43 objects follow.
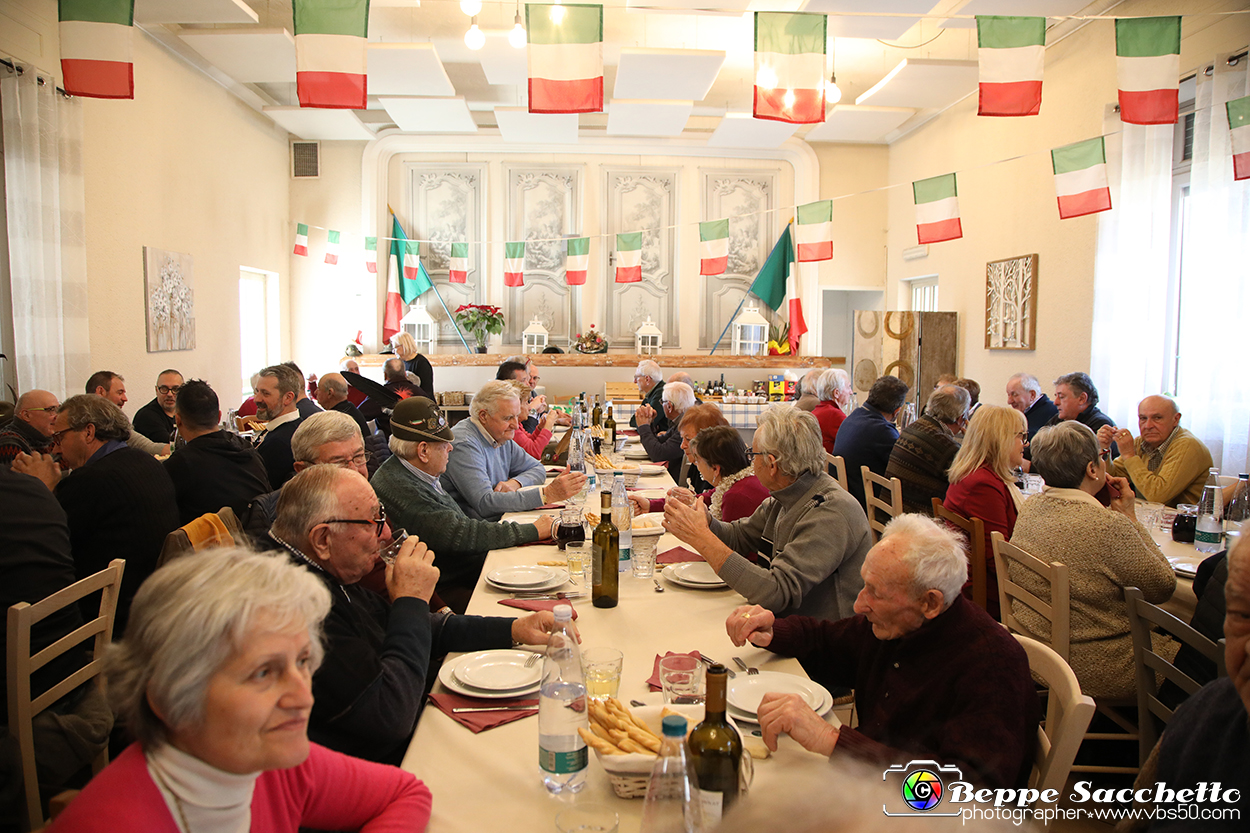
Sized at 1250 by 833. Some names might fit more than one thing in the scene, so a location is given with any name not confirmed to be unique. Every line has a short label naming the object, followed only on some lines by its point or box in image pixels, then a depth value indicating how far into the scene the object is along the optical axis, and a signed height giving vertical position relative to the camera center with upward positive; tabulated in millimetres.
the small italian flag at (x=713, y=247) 9680 +1347
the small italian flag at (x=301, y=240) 10258 +1511
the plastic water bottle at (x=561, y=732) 1327 -655
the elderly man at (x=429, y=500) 2912 -560
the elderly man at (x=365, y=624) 1533 -614
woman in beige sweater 2461 -698
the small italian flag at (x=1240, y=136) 4641 +1326
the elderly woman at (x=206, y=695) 966 -438
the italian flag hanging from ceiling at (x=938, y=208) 7180 +1364
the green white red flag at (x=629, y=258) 10352 +1281
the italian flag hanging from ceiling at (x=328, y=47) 4590 +1809
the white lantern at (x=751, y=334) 10984 +292
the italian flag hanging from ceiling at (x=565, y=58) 4945 +1892
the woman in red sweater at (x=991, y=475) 3254 -518
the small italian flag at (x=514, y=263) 10688 +1238
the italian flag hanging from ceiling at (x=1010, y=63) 4828 +1818
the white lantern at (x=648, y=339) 11055 +213
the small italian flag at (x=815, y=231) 8438 +1346
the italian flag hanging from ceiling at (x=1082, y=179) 5719 +1315
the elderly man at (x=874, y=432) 4875 -485
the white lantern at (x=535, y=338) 10883 +218
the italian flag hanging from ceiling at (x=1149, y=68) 4641 +1725
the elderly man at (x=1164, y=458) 4004 -544
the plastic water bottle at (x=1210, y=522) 3145 -679
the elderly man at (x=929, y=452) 4031 -509
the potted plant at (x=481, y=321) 10898 +452
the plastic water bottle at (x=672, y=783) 1017 -564
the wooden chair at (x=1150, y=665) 1870 -786
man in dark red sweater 1438 -655
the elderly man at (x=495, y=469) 3693 -581
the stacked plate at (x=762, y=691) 1577 -712
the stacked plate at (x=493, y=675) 1698 -735
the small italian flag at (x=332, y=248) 10453 +1422
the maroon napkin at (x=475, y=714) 1575 -753
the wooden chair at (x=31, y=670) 1835 -773
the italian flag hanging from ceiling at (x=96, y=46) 4293 +1702
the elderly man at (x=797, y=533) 2285 -551
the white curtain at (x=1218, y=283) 5160 +499
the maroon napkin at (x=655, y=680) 1712 -728
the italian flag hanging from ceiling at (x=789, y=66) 5145 +1916
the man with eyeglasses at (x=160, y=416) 5844 -485
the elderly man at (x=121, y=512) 2752 -577
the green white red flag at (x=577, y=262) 10383 +1229
